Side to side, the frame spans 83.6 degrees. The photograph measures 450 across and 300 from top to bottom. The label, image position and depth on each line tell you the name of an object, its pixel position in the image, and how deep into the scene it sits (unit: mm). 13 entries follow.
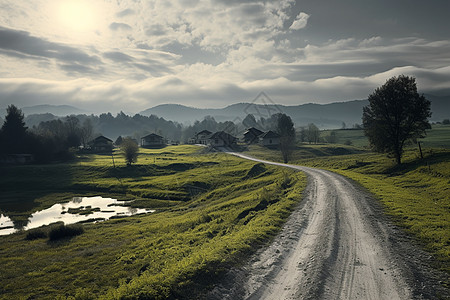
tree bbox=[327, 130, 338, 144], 155875
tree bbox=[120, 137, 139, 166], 81000
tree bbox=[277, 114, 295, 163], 117062
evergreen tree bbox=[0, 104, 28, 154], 93438
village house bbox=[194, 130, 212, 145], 145250
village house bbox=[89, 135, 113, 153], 126875
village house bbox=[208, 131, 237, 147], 120850
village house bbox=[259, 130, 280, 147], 121000
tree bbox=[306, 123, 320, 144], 146125
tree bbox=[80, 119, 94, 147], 145688
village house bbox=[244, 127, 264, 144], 133250
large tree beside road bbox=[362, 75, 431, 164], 45938
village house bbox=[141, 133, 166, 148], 148125
